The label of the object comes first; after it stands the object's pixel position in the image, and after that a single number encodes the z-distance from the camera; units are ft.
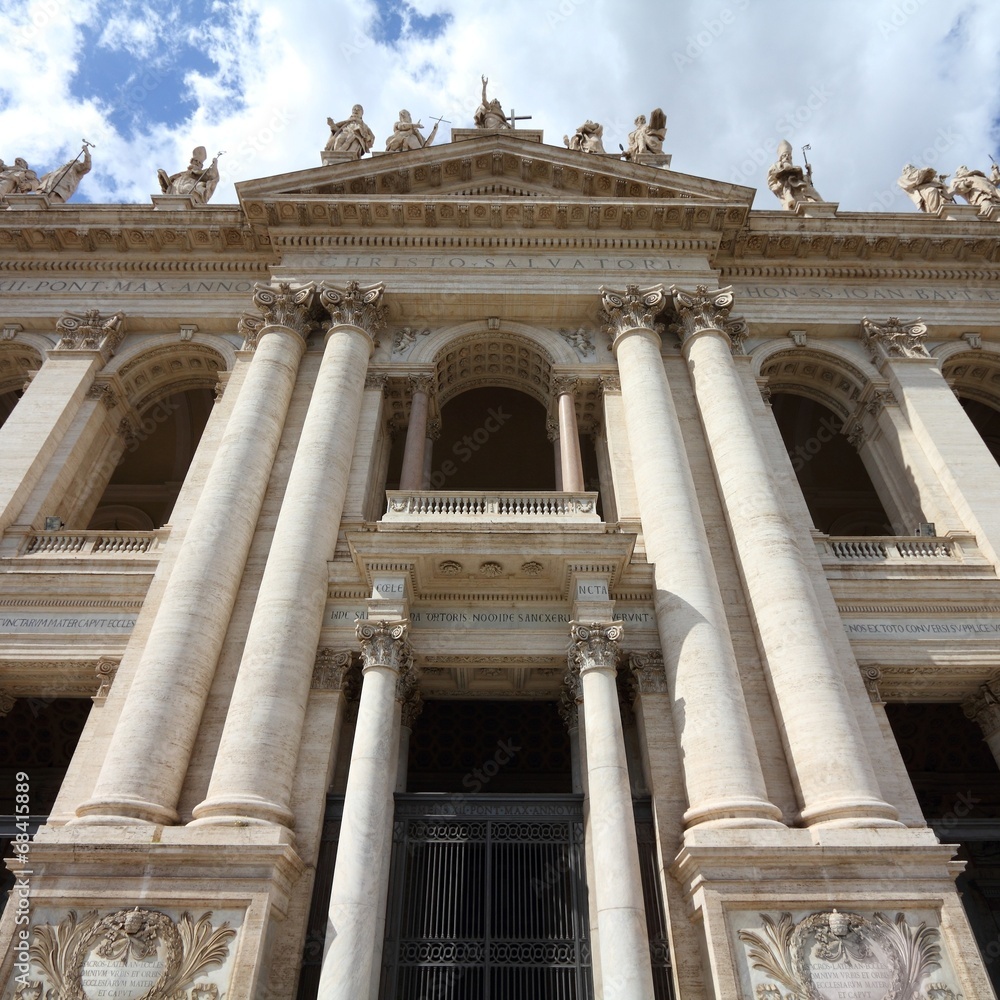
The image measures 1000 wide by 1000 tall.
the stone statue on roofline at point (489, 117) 71.51
